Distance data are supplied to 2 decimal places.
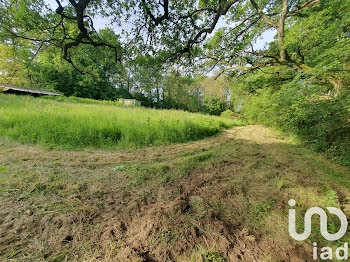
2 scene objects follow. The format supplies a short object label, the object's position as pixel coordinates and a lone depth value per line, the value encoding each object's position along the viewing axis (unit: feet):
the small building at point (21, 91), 45.13
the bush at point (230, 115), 50.80
